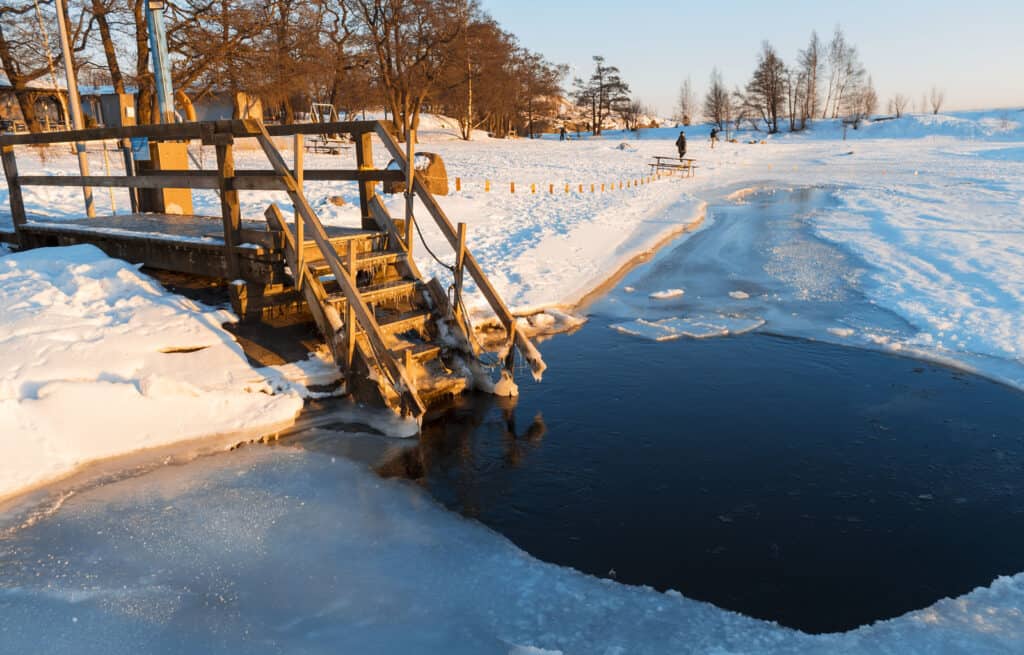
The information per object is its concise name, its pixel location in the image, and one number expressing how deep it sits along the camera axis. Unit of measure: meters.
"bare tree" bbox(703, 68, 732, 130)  96.31
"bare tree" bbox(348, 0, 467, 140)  43.56
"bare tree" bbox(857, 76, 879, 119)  89.62
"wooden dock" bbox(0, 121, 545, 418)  7.39
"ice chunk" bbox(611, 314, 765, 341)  10.10
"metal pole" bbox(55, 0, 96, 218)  13.95
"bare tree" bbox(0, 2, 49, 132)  24.55
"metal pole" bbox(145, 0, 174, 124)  11.34
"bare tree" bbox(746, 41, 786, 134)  84.94
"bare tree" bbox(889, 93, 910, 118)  89.97
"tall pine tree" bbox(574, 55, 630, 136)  95.56
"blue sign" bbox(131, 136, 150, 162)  11.37
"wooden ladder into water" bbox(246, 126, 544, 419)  7.20
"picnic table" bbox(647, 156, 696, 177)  38.62
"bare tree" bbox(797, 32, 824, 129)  90.88
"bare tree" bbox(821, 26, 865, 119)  94.44
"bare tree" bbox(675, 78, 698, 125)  122.94
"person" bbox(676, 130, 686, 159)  42.96
